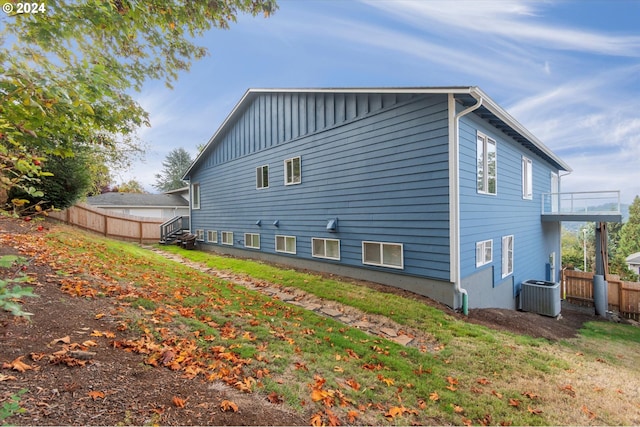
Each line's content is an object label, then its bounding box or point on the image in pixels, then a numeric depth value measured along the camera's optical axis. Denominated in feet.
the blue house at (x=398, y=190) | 23.77
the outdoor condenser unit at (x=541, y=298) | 31.91
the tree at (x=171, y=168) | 166.61
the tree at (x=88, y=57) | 7.57
